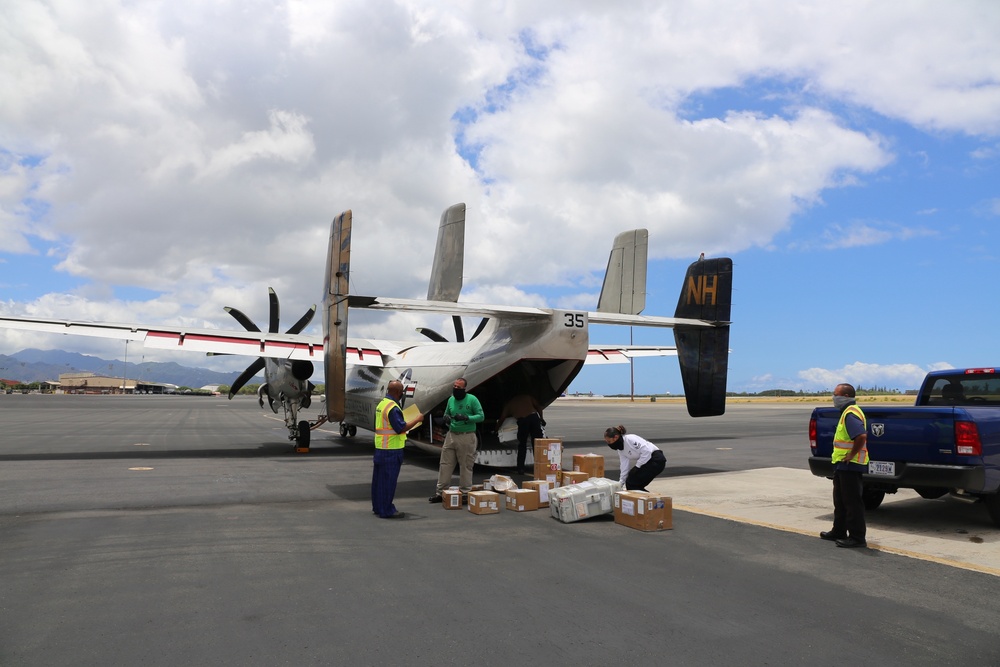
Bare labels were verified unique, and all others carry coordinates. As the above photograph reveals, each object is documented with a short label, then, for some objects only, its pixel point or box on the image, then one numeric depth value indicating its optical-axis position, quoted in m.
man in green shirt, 9.65
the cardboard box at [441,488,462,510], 8.93
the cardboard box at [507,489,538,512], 8.80
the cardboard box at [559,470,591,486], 9.57
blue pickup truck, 7.03
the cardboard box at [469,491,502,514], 8.54
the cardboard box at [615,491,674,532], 7.54
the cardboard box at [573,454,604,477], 10.45
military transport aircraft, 9.95
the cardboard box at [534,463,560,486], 10.07
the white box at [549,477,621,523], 8.05
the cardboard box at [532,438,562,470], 10.16
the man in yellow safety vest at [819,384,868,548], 6.82
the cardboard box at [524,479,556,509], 9.08
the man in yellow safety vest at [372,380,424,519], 8.32
